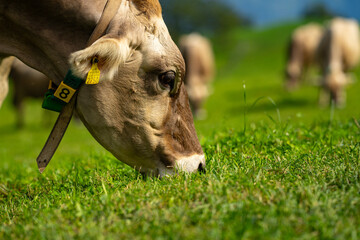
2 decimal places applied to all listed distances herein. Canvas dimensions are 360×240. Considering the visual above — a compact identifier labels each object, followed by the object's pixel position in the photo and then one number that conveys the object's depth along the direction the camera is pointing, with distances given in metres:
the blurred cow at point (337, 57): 14.66
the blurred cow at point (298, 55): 23.42
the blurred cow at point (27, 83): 15.84
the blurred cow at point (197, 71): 17.11
